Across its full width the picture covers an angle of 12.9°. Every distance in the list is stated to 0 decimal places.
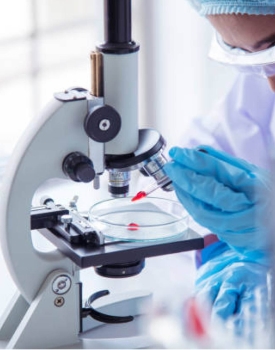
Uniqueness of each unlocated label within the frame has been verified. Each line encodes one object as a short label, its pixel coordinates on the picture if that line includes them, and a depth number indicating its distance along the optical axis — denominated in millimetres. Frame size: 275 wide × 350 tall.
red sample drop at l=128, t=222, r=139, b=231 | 1128
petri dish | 1120
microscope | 1068
